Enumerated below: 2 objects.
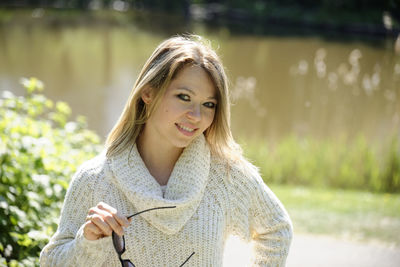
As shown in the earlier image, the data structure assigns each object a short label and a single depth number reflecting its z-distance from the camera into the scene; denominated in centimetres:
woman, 266
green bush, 320
